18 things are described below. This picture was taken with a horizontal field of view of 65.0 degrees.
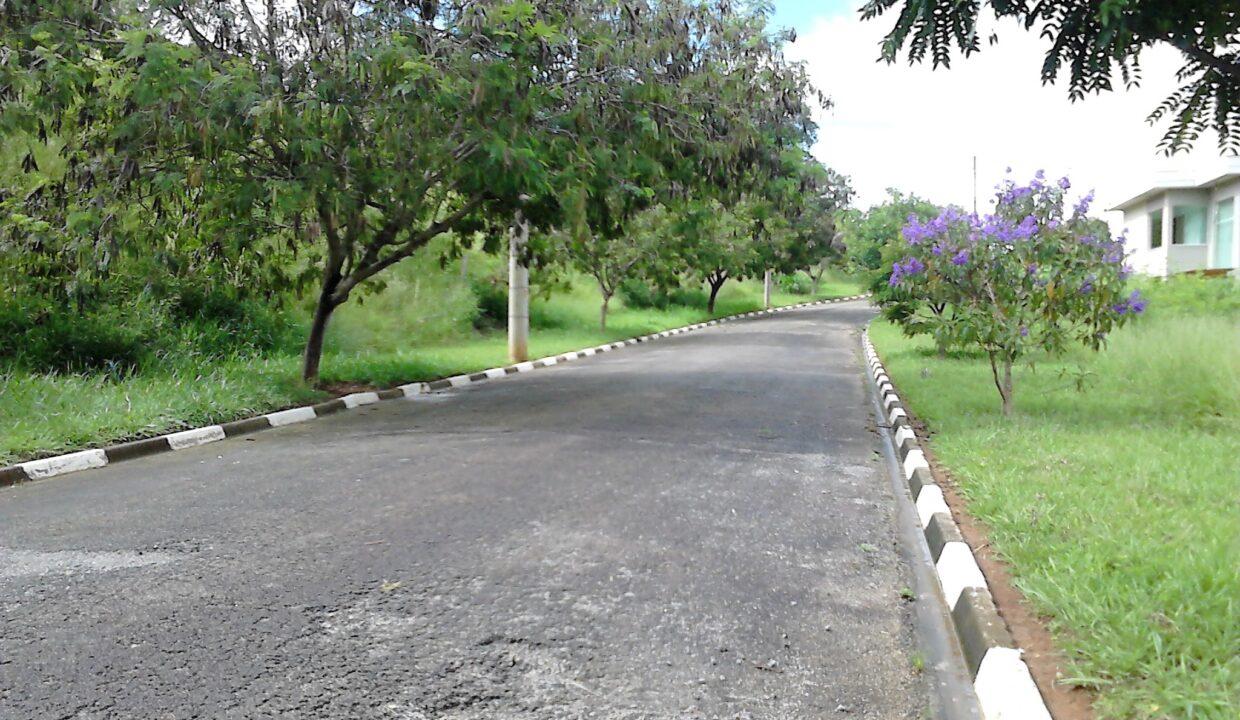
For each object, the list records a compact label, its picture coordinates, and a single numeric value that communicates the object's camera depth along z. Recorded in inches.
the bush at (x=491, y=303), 1077.8
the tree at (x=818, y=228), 1804.9
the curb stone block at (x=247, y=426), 376.2
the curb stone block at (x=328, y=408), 444.1
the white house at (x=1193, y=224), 1064.2
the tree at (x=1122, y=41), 200.8
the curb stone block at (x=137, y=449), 317.7
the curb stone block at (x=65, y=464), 285.7
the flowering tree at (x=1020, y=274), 345.1
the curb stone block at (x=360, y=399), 474.3
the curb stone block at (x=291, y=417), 407.5
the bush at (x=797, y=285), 2610.7
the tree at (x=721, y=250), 1207.6
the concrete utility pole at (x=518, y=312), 742.5
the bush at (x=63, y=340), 452.1
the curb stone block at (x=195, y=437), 343.9
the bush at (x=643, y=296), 1531.7
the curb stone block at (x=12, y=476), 275.0
